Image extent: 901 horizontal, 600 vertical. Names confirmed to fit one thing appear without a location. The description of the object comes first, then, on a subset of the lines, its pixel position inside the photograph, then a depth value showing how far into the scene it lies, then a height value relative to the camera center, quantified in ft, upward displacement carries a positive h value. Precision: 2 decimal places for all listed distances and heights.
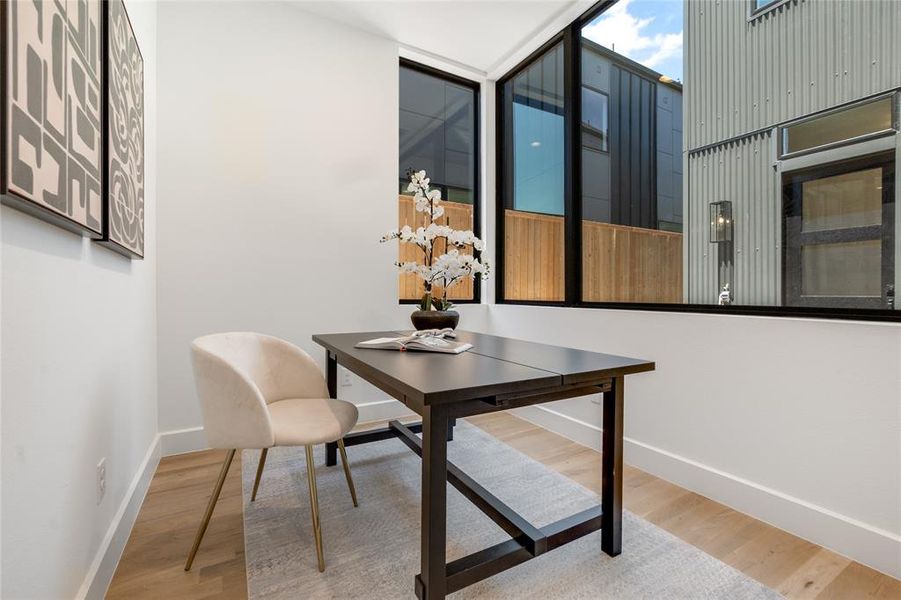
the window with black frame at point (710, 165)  5.08 +2.20
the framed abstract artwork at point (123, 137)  4.50 +2.05
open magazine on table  5.65 -0.68
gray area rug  4.41 -3.13
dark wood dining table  3.62 -1.04
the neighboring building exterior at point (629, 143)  7.48 +3.15
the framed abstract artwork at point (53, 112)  2.53 +1.39
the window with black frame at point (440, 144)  10.85 +4.33
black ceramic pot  7.35 -0.39
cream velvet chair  4.57 -1.36
